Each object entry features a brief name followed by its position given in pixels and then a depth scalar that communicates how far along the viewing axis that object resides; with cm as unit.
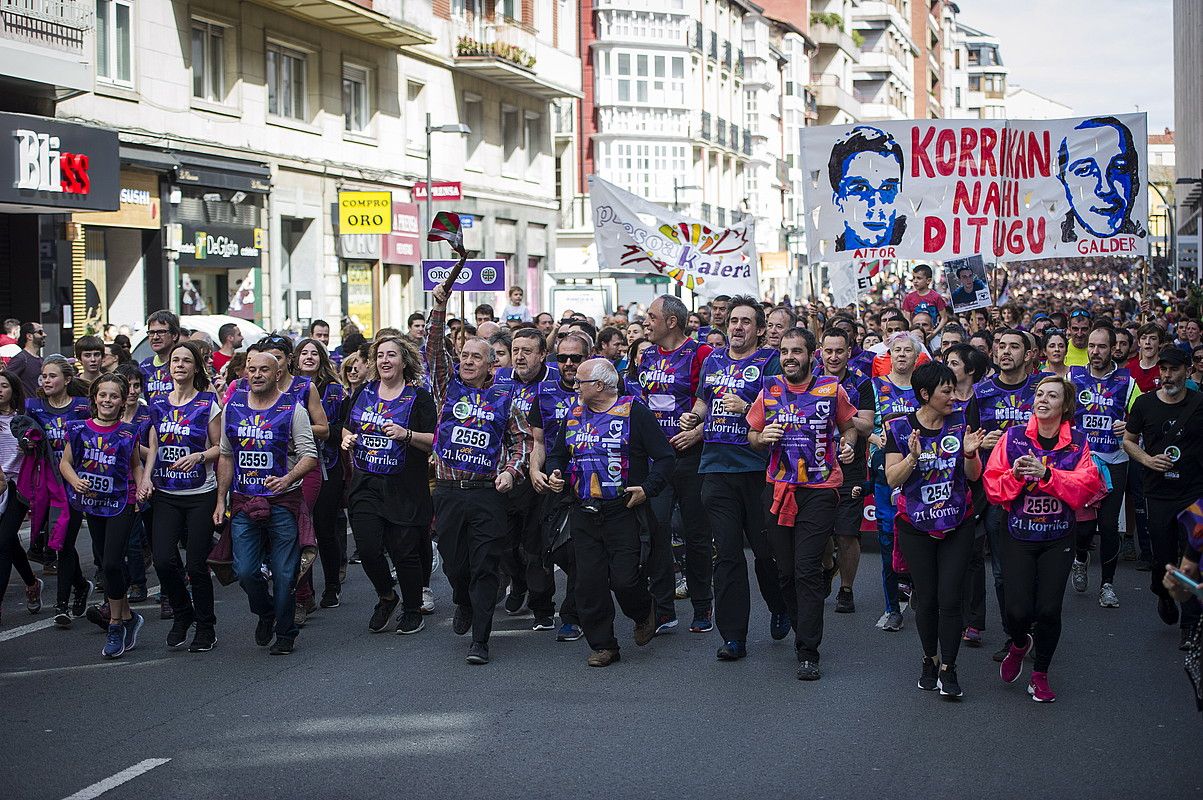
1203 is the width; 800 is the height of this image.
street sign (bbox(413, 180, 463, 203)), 2695
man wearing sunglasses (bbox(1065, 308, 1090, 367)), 1146
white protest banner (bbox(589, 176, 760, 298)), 1908
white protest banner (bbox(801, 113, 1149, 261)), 1609
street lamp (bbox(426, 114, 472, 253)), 2781
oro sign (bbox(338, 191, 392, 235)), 2744
